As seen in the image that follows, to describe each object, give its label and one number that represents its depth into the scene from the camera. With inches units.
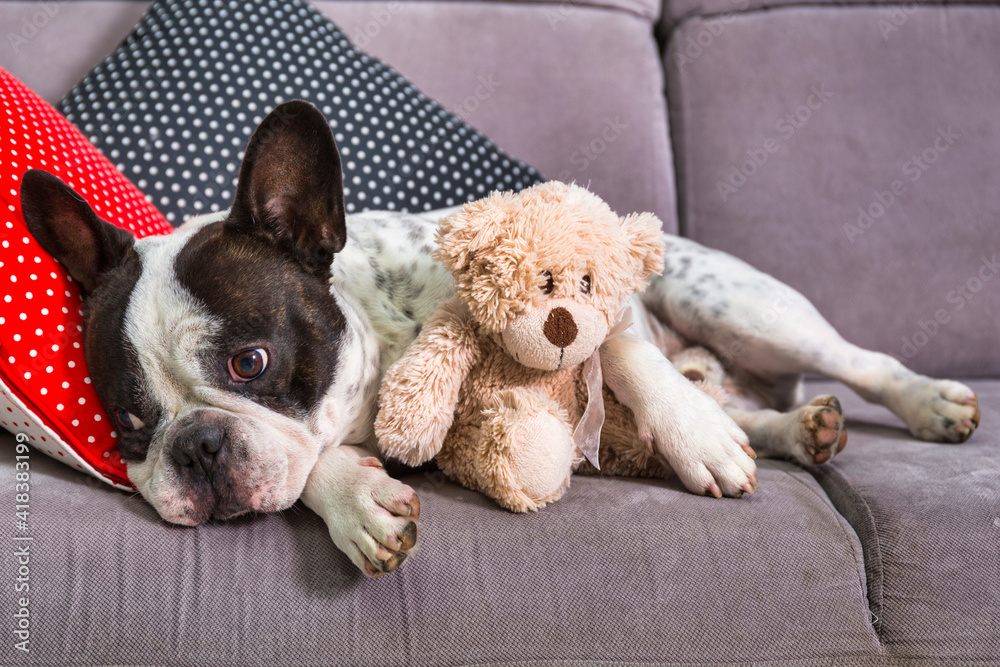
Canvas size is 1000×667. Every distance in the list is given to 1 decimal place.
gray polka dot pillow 39.4
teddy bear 28.3
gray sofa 27.3
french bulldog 28.5
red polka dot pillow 28.6
